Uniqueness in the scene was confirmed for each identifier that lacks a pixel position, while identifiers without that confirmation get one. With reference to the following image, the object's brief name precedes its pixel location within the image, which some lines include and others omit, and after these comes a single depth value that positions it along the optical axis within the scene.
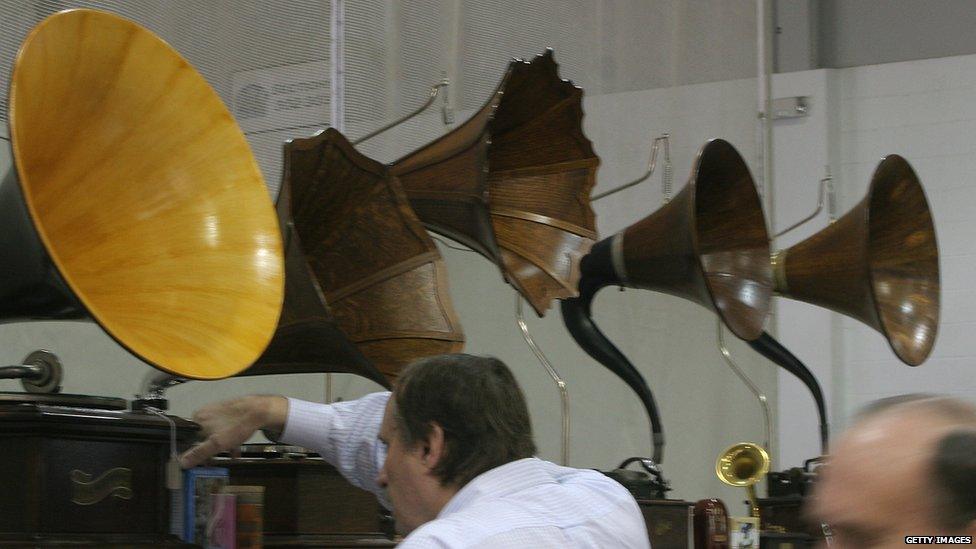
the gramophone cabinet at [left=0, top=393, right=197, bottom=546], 3.22
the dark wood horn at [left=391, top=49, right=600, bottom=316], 5.46
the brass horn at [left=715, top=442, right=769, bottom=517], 7.50
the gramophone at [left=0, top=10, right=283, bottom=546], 3.20
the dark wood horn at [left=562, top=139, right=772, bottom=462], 6.86
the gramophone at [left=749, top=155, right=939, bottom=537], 7.98
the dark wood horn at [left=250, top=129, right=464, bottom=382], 4.76
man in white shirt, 2.71
